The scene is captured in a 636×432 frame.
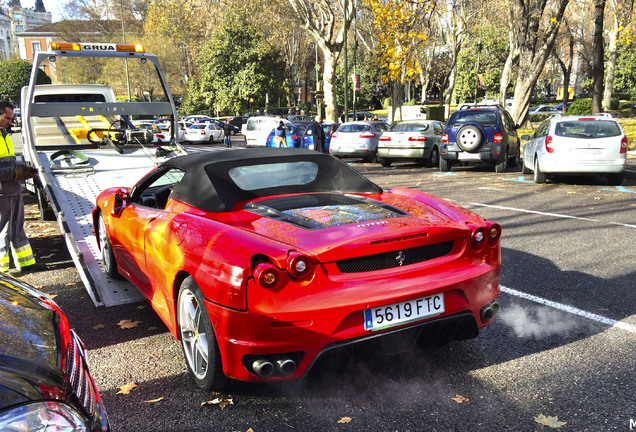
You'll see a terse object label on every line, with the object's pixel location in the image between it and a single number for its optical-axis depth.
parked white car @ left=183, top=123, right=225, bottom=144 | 31.75
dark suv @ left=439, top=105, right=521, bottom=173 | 14.82
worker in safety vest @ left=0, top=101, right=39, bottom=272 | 5.98
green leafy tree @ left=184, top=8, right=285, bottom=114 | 43.88
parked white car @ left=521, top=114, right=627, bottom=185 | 11.20
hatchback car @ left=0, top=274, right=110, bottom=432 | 1.71
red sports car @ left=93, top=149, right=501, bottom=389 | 2.90
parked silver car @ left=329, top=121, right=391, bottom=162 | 19.19
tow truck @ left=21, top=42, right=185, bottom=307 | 5.72
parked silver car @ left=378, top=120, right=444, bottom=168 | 17.20
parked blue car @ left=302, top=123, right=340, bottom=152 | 21.92
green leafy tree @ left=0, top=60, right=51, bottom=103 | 57.07
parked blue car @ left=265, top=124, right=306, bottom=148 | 22.33
